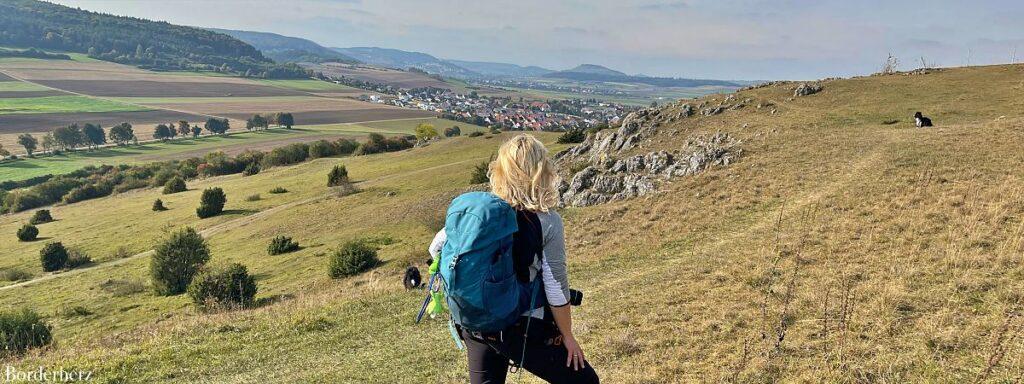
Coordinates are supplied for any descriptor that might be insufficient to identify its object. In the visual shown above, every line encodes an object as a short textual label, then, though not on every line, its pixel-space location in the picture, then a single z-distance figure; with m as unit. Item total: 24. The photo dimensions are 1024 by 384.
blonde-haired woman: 3.46
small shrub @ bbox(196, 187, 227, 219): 50.72
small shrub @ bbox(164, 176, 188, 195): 66.75
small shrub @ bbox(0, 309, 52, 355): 16.81
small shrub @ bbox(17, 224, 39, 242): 49.94
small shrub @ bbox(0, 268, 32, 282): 37.56
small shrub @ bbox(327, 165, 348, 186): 53.72
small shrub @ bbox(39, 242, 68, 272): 38.44
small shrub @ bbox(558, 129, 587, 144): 59.94
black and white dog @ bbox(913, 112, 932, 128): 28.58
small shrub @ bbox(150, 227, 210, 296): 30.27
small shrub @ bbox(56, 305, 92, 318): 25.73
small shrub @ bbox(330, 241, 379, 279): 25.02
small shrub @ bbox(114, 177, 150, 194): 77.38
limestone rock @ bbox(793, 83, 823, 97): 44.75
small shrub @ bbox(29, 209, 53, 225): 58.46
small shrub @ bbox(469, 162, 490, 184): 43.56
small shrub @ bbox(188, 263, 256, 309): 23.02
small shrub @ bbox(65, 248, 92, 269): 39.03
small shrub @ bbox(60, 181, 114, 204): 74.00
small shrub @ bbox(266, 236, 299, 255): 34.62
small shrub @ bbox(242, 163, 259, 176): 77.62
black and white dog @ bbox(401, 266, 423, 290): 4.66
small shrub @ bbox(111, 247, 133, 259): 40.66
